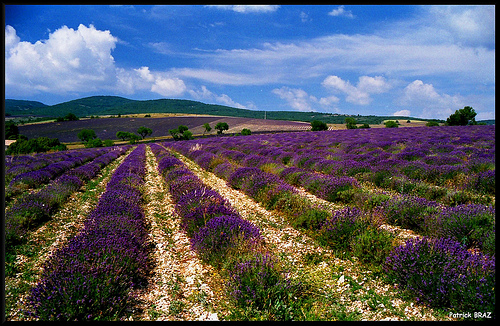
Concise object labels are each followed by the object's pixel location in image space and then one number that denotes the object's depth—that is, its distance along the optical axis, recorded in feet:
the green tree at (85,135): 215.51
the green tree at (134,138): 214.40
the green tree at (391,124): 190.70
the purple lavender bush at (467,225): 13.47
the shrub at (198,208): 17.72
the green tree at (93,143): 168.14
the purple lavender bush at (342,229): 14.87
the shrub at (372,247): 12.94
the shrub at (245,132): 187.91
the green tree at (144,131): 250.57
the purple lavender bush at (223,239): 13.29
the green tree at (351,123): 205.26
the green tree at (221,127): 246.27
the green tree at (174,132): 240.94
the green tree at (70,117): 337.11
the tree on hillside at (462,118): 168.04
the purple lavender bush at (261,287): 9.67
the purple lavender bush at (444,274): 8.50
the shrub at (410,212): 17.22
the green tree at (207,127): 249.55
